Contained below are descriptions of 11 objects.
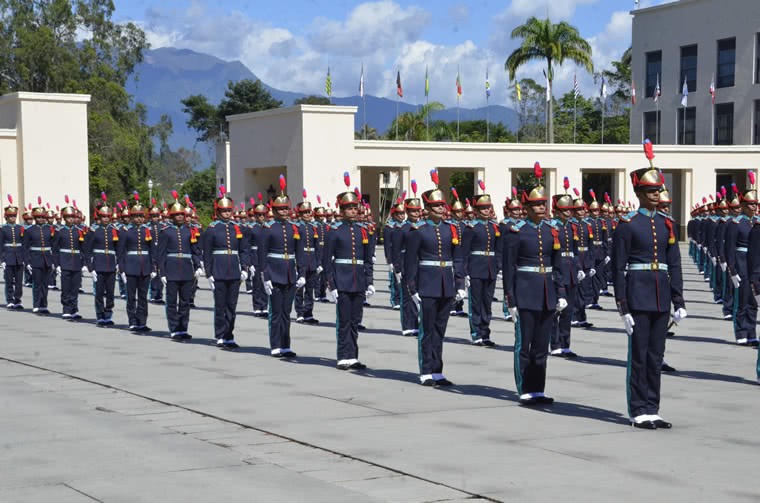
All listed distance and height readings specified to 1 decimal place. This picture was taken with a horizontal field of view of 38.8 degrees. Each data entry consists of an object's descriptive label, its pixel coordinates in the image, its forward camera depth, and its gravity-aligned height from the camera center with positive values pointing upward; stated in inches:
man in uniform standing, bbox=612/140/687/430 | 353.4 -28.6
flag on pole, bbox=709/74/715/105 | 1919.3 +199.0
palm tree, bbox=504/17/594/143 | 1886.1 +270.6
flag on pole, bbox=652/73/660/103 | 1979.6 +204.3
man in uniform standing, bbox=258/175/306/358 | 532.4 -34.3
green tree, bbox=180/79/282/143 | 3393.2 +307.2
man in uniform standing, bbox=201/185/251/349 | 575.8 -35.4
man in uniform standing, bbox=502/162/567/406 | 391.2 -32.5
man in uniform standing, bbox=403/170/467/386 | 440.5 -32.7
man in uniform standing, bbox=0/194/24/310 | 842.2 -46.7
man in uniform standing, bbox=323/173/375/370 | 489.1 -32.7
